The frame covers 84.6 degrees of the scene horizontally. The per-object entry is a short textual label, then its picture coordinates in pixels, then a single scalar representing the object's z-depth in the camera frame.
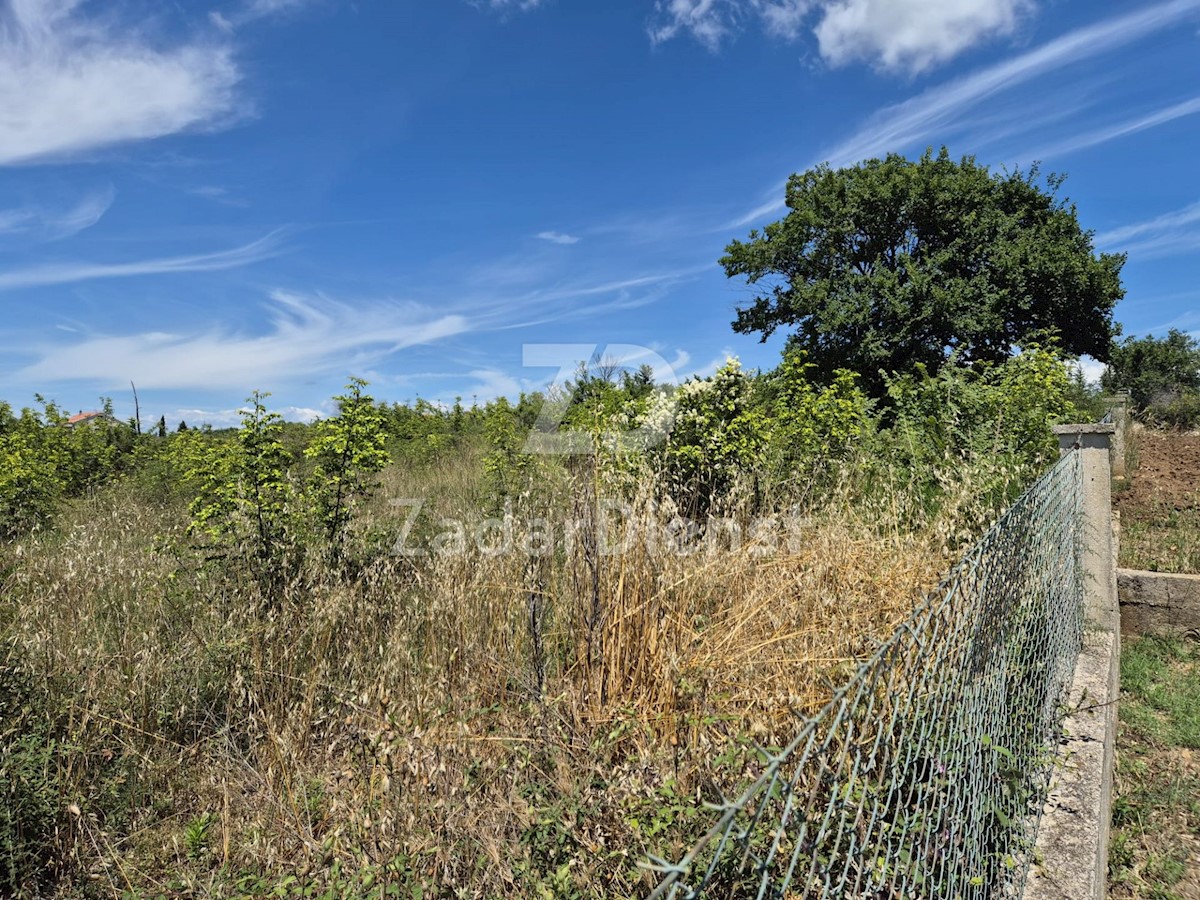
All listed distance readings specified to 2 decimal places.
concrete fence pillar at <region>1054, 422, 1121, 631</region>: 4.11
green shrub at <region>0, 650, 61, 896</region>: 2.37
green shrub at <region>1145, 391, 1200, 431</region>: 20.38
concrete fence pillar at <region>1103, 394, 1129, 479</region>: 8.70
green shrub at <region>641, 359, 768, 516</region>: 5.38
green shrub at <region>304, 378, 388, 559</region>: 4.60
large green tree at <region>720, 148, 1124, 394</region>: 20.09
